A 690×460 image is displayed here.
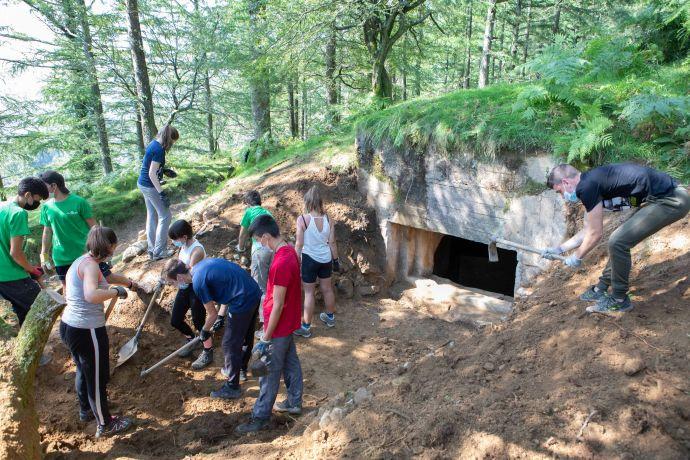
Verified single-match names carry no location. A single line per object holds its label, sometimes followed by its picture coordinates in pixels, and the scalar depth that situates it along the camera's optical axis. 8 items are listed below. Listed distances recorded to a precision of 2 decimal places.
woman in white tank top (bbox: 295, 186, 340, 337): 5.81
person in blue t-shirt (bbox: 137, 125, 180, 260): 5.87
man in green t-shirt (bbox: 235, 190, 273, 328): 5.55
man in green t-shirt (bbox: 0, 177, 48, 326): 4.50
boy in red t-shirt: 3.90
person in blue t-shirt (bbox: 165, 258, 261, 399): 4.28
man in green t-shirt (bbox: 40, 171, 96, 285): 5.02
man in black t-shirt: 3.64
